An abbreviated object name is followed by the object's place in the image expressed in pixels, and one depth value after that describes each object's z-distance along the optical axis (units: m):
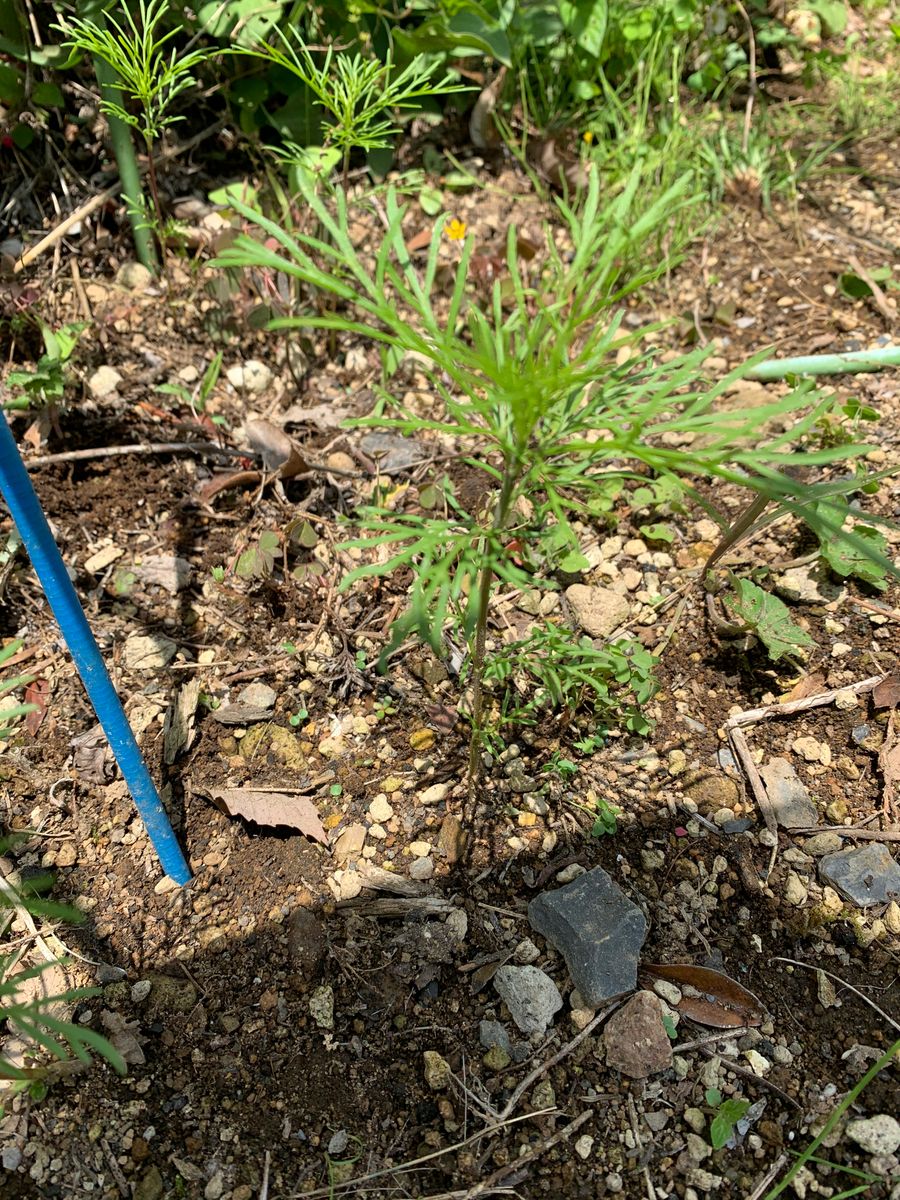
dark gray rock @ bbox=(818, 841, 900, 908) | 0.30
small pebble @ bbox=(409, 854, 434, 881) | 0.31
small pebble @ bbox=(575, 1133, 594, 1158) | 0.26
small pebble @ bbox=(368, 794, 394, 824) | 0.32
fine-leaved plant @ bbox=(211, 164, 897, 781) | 0.21
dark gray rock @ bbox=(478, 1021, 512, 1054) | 0.28
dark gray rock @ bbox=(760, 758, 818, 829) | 0.32
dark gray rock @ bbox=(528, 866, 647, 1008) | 0.28
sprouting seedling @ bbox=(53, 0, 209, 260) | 0.36
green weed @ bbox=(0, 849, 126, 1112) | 0.20
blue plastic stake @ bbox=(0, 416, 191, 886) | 0.22
